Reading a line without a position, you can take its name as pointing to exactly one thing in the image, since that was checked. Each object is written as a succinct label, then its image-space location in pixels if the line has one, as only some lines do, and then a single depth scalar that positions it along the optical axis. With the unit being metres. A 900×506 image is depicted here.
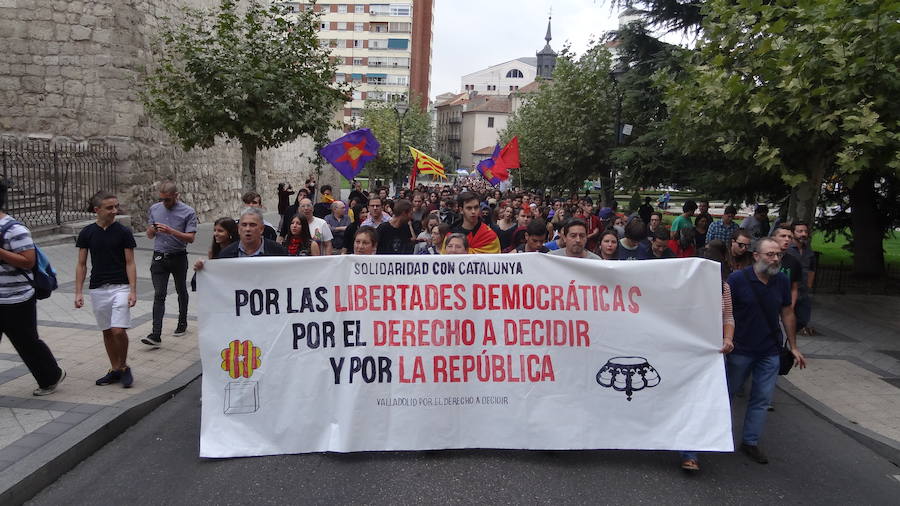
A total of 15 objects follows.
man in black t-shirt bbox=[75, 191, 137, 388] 5.94
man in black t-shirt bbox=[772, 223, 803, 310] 7.40
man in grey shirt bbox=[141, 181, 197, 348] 7.52
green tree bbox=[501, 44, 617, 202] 26.47
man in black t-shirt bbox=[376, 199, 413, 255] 8.05
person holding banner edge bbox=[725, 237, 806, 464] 5.17
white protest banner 4.96
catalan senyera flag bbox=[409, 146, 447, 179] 20.27
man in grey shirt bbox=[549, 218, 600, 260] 5.64
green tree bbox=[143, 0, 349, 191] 14.07
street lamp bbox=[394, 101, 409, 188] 30.82
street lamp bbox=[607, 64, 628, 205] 19.96
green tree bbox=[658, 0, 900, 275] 8.73
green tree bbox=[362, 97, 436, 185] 45.97
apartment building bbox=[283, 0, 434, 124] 82.75
